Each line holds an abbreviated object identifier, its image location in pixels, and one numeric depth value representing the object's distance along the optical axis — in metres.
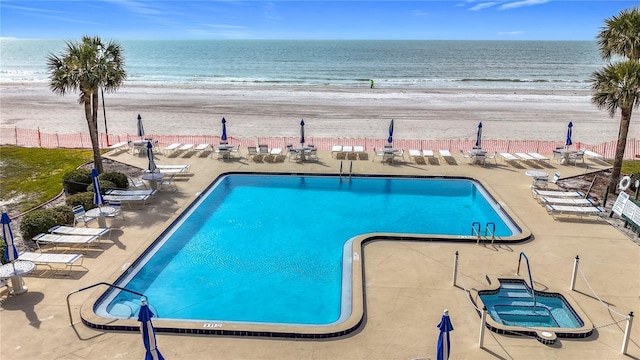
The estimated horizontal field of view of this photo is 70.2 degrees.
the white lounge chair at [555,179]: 19.95
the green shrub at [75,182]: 18.69
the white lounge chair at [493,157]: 24.45
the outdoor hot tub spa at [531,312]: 10.16
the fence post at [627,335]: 9.25
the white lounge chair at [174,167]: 21.17
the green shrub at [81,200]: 16.53
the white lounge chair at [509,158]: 23.89
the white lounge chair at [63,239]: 13.69
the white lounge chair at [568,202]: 17.36
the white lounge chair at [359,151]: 25.53
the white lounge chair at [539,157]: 23.38
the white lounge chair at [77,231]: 14.27
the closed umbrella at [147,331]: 7.94
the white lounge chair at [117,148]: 25.60
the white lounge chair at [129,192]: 17.81
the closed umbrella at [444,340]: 7.73
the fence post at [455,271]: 12.01
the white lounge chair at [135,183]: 19.81
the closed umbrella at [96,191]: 14.99
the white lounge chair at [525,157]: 23.70
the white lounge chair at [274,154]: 24.91
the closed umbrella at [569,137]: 24.19
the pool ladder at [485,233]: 14.71
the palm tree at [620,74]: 17.61
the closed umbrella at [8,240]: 11.01
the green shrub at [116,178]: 18.76
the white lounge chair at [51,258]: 12.49
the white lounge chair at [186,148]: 25.43
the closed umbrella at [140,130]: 25.14
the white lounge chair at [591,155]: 24.12
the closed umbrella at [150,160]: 19.18
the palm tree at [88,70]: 18.62
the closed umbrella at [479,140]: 24.69
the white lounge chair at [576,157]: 23.88
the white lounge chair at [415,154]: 24.66
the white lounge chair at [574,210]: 16.65
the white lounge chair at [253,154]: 25.05
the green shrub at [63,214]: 15.20
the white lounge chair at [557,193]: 18.14
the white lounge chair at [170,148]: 25.30
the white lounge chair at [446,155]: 25.05
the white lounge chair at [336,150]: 25.06
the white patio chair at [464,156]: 25.14
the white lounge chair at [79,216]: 15.04
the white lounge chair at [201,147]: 25.61
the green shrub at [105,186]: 17.91
